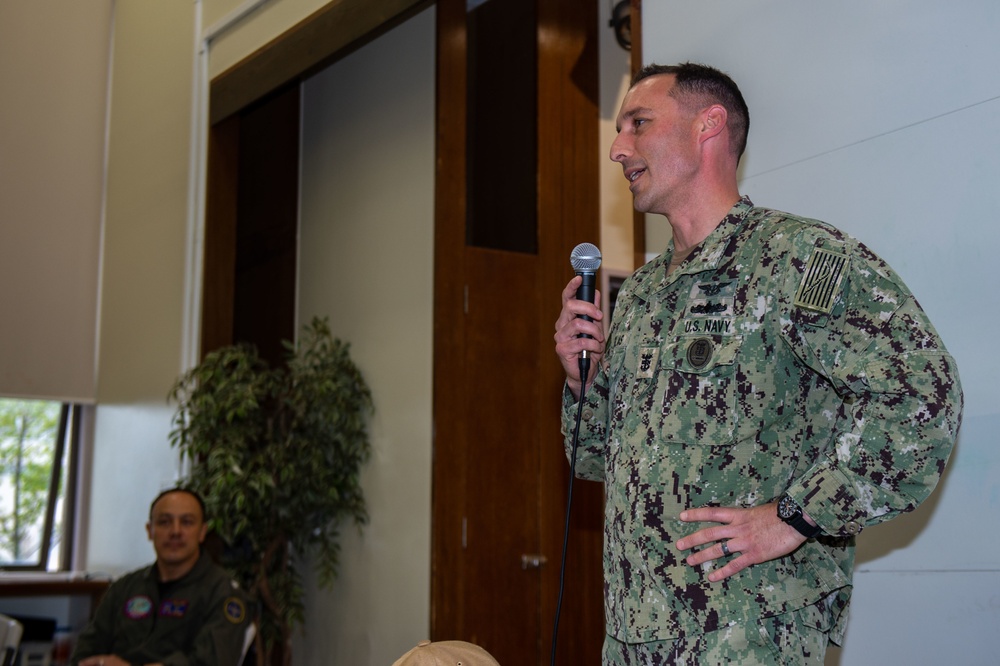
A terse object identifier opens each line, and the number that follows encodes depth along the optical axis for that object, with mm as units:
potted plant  4996
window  6637
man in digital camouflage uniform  1518
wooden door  4762
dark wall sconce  5477
